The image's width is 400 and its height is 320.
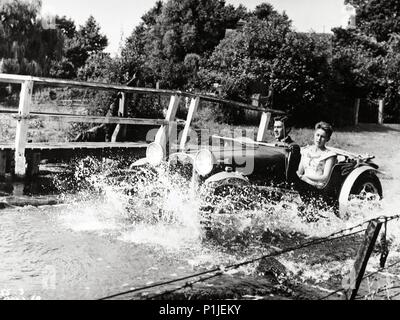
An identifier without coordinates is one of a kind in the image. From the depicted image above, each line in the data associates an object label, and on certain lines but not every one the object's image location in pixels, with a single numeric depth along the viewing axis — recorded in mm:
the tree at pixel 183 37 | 21966
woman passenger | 6980
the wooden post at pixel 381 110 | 23375
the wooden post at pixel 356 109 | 21656
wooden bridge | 7086
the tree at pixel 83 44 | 48750
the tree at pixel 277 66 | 17734
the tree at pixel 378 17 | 40750
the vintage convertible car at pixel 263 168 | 6137
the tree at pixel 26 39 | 28656
